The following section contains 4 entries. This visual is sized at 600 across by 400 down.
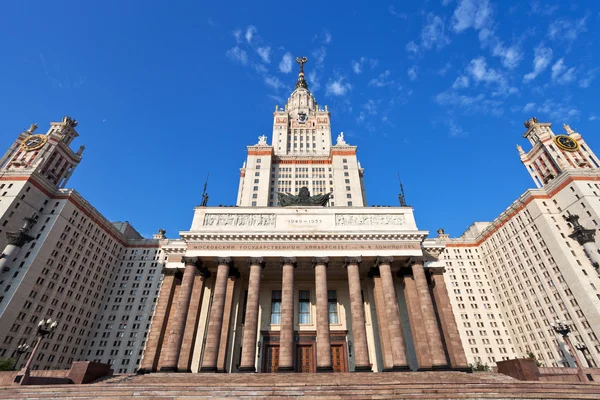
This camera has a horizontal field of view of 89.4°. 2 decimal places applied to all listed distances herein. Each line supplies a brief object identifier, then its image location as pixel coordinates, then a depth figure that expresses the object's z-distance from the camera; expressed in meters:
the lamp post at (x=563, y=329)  21.83
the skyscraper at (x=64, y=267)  46.00
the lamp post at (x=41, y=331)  16.32
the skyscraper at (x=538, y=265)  49.62
